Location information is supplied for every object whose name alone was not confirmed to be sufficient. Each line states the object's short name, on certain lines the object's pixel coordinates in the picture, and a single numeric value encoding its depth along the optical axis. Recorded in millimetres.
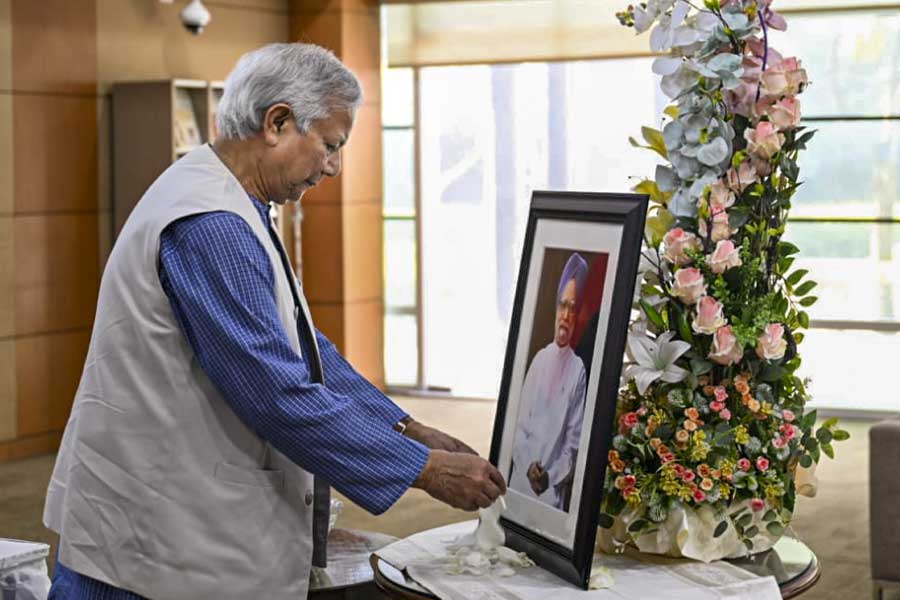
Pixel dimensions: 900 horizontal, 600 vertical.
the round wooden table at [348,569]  2891
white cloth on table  2141
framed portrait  2129
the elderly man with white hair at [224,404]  2146
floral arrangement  2275
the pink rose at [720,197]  2332
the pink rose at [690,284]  2285
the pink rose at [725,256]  2281
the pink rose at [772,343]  2268
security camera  8812
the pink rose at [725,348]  2260
